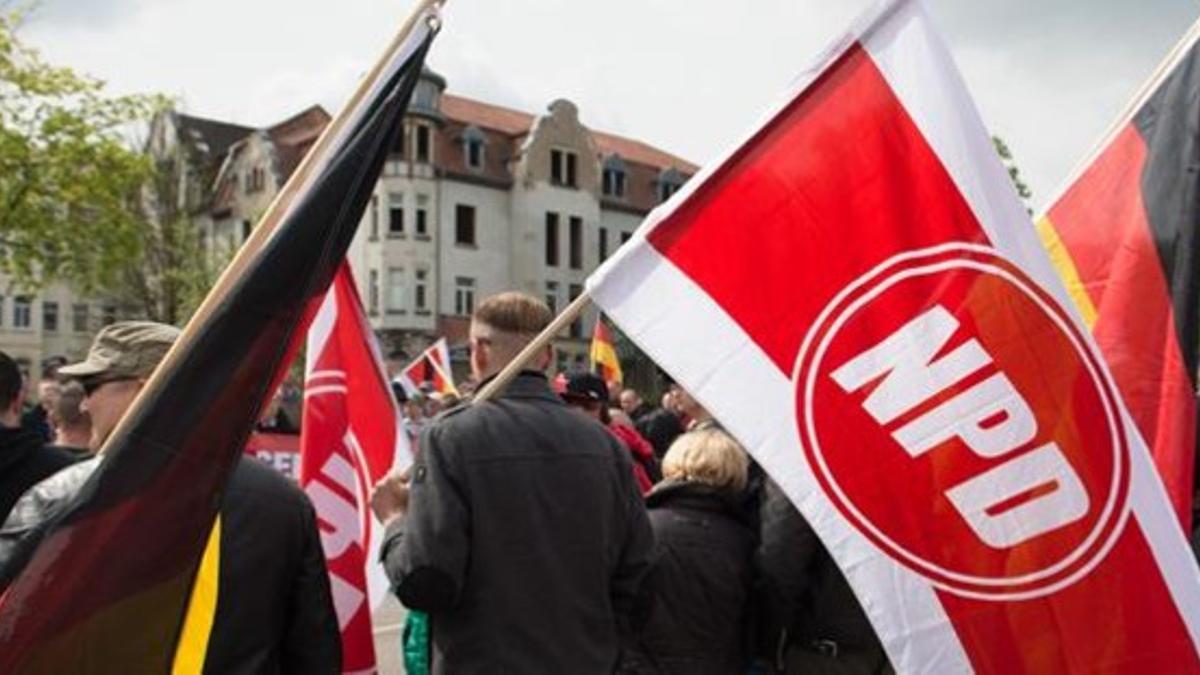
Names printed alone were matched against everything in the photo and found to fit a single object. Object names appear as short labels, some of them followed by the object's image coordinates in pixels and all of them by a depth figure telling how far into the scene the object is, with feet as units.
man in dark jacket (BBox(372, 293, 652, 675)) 11.79
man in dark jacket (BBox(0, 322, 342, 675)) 10.27
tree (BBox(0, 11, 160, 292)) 76.13
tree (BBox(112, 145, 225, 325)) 129.59
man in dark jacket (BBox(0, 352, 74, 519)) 13.53
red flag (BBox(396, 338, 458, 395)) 51.43
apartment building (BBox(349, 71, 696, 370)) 176.86
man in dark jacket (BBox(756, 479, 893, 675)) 14.87
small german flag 50.65
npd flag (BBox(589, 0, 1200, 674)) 10.44
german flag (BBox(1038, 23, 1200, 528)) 12.21
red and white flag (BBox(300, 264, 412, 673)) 17.43
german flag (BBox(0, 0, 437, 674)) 6.59
